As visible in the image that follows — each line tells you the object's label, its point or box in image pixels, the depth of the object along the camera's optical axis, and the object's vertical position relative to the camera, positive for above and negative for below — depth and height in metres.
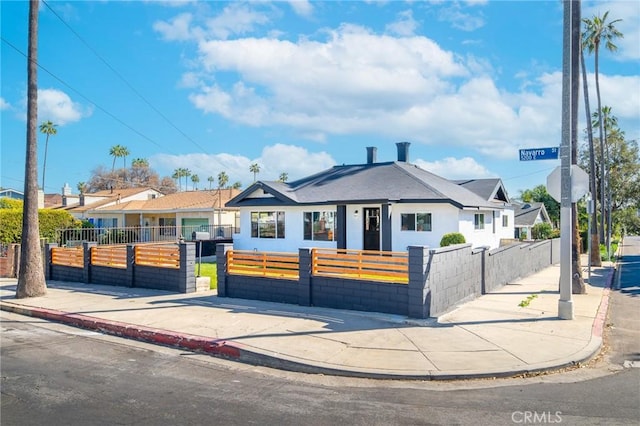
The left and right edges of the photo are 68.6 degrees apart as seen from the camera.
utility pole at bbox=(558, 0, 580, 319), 9.63 +0.96
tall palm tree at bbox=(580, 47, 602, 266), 23.12 +3.24
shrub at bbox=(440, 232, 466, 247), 19.97 -0.48
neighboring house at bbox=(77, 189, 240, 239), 35.62 +1.45
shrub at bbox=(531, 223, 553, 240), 35.92 -0.29
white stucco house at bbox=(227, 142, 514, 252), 21.69 +0.94
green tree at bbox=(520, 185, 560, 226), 62.91 +4.33
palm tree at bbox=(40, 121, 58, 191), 71.88 +15.52
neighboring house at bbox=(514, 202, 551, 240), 42.91 +1.00
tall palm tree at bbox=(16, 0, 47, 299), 13.74 +1.04
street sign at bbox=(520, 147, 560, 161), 10.10 +1.60
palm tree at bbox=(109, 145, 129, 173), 85.44 +14.23
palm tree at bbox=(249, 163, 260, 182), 101.63 +13.02
